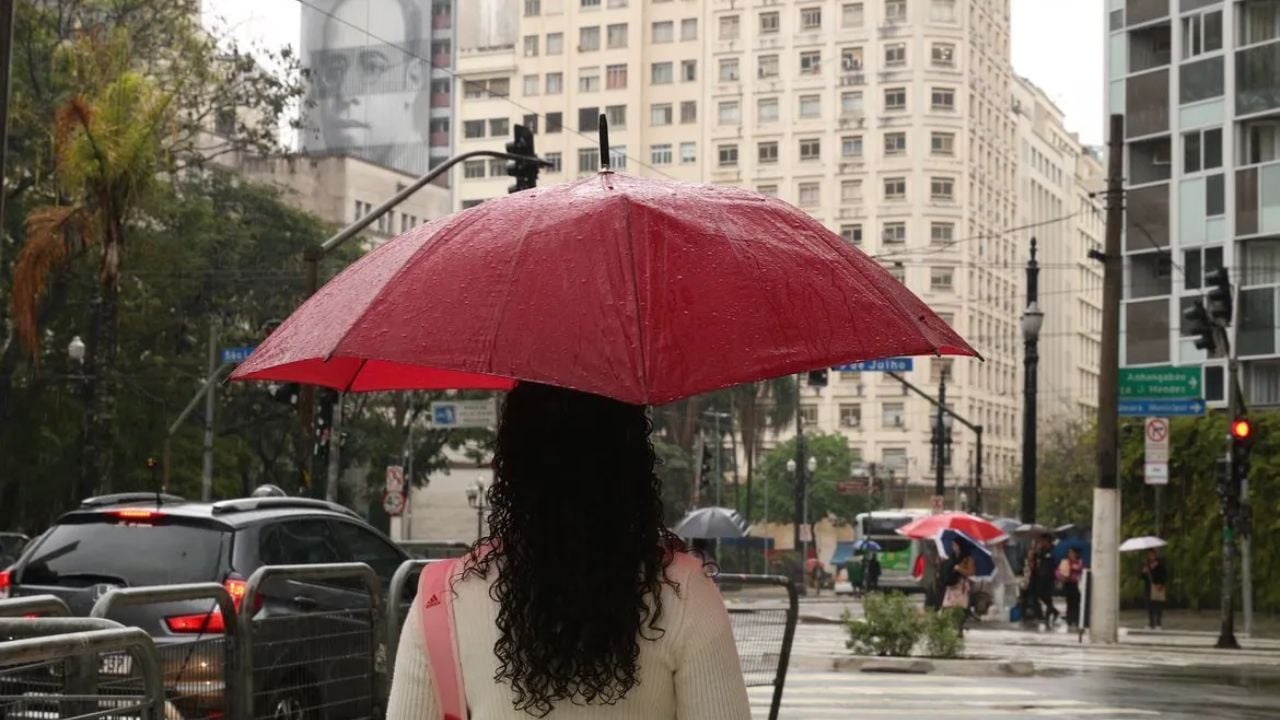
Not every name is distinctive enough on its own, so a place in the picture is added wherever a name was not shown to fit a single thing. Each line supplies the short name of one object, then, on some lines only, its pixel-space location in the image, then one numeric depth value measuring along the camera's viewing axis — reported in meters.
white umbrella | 38.34
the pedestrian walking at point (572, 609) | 3.20
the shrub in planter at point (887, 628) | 23.45
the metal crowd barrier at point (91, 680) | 5.16
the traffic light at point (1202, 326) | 33.34
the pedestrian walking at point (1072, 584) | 38.78
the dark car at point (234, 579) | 7.79
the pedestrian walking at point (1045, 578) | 37.85
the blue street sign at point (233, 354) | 32.28
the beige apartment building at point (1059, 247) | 137.62
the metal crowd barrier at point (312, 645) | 7.72
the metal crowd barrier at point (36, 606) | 6.33
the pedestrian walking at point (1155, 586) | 37.22
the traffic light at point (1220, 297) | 31.50
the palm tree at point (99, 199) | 28.06
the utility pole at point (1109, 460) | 29.11
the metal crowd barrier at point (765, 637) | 10.58
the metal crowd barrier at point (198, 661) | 6.97
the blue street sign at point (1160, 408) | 33.19
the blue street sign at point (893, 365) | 52.16
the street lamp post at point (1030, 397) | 37.59
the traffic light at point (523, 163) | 26.36
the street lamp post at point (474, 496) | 80.03
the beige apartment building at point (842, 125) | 120.75
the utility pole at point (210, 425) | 53.94
